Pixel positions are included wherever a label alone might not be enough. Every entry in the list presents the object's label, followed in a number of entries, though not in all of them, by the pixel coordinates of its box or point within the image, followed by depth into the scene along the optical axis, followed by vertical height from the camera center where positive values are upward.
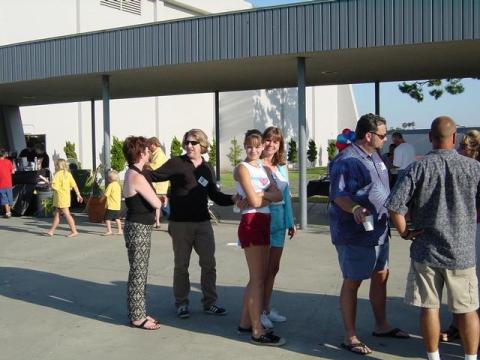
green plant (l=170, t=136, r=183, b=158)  30.55 +1.10
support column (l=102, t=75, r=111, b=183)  11.95 +1.01
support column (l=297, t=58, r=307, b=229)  10.29 +0.23
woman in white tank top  4.48 -0.46
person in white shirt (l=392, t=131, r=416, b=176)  10.41 +0.21
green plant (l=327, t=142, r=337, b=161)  44.78 +1.35
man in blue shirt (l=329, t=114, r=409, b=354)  4.28 -0.31
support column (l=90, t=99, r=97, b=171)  17.40 +0.96
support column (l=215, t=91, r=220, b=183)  14.65 +1.33
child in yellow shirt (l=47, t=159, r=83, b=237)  10.02 -0.39
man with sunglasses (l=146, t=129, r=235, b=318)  5.19 -0.37
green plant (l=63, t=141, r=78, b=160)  25.80 +0.89
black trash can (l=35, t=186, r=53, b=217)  13.12 -0.73
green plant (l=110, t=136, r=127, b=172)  27.45 +0.64
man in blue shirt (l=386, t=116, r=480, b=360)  3.68 -0.40
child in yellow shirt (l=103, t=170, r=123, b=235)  10.14 -0.61
